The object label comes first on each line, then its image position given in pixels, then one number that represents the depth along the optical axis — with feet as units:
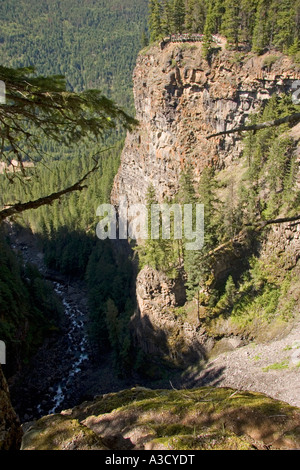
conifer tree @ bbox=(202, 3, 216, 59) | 145.38
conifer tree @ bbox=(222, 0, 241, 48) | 144.46
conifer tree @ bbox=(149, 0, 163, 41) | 166.50
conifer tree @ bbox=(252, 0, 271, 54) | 141.38
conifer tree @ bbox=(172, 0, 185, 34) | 163.78
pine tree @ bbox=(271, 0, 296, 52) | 138.00
